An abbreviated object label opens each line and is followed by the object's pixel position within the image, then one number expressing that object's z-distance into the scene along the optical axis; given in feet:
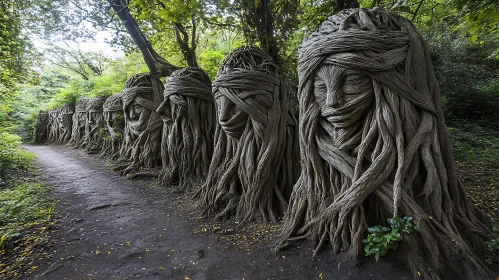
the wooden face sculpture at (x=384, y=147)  7.12
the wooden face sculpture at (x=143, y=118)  21.47
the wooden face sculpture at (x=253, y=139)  12.21
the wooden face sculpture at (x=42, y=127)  57.11
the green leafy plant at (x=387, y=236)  6.83
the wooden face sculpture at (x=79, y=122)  39.34
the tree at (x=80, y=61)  70.13
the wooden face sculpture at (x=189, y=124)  17.29
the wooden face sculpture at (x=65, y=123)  46.80
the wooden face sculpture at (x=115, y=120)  27.02
